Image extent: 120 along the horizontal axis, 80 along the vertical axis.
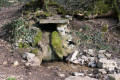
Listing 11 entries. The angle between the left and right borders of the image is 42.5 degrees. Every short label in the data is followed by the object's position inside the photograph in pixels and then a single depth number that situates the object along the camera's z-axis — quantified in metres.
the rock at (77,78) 4.46
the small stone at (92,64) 6.11
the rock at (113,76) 4.04
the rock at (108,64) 5.44
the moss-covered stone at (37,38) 6.59
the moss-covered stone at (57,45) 6.63
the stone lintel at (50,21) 6.69
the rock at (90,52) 6.75
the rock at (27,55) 5.66
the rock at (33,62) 5.35
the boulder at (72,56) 6.36
